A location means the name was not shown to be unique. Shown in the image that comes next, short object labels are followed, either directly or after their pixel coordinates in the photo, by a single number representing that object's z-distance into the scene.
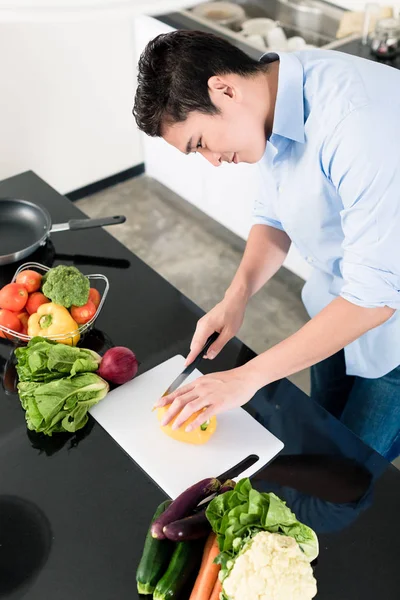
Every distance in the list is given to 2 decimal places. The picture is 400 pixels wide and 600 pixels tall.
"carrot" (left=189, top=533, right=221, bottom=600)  1.04
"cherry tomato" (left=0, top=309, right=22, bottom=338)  1.49
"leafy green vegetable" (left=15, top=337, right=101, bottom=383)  1.33
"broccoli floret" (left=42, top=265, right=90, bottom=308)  1.48
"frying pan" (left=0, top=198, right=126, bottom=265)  1.76
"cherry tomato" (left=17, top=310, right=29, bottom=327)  1.53
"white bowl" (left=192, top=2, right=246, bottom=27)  3.10
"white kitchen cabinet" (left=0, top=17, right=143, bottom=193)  3.16
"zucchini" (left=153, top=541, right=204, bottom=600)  1.05
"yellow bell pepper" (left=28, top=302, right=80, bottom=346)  1.46
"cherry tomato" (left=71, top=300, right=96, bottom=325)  1.51
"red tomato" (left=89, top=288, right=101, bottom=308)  1.57
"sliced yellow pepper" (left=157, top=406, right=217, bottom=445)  1.30
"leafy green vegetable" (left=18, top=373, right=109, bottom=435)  1.28
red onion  1.41
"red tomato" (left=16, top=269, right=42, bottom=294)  1.55
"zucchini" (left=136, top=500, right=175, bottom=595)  1.06
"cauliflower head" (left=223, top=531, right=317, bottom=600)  0.95
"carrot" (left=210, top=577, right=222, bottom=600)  1.03
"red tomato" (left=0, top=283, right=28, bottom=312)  1.50
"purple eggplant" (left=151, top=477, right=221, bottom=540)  1.08
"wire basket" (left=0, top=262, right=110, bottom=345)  1.47
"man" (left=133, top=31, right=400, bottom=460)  1.13
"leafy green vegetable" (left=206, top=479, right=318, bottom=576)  1.01
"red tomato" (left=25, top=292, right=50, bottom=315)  1.53
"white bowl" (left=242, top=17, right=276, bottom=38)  3.05
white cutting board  1.26
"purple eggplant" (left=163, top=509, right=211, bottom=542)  1.07
